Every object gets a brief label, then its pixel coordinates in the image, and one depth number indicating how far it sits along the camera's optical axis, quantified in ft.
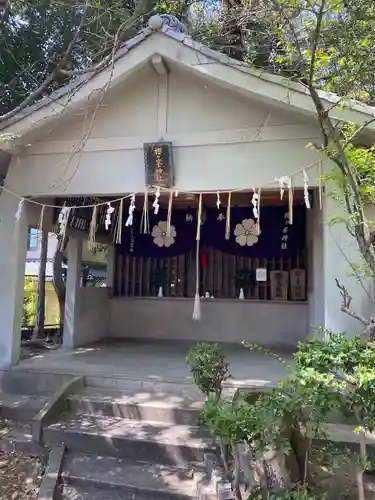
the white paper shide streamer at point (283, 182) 17.58
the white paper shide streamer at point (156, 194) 18.92
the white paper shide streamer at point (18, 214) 21.47
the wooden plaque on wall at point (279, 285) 32.09
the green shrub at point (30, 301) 44.56
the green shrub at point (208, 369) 13.79
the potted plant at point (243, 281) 32.96
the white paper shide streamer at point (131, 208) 18.75
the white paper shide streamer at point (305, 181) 17.52
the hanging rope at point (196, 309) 21.42
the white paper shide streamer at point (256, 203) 17.87
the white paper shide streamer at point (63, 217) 20.95
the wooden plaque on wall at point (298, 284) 31.60
